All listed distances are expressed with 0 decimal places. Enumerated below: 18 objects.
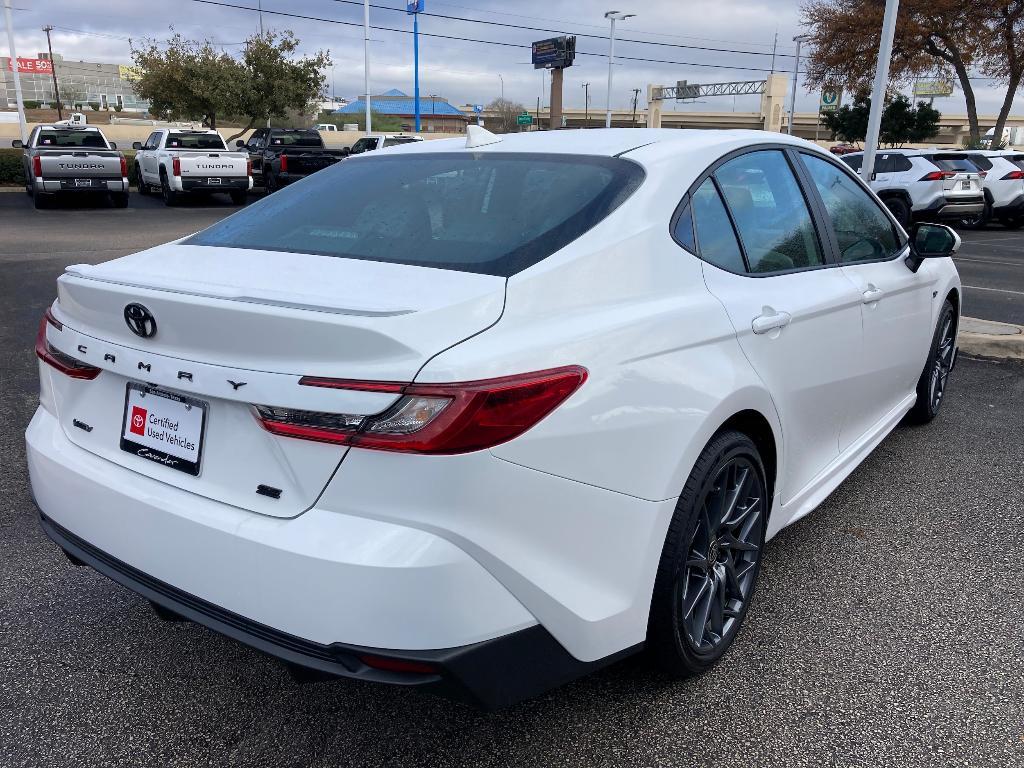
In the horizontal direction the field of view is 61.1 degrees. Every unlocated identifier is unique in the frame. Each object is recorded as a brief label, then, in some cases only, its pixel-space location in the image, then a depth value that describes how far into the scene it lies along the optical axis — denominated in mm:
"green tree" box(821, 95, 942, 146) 46750
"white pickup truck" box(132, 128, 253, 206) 20562
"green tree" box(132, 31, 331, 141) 35125
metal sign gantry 69875
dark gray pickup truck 21703
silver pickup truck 18906
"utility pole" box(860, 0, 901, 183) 14469
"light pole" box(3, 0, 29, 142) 29089
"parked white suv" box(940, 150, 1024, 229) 19234
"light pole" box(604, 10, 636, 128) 47781
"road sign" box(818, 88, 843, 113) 35044
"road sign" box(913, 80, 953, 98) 61950
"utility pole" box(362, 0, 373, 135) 37562
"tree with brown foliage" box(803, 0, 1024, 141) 30312
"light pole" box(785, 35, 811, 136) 62469
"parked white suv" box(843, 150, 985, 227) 17938
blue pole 43469
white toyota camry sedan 1804
